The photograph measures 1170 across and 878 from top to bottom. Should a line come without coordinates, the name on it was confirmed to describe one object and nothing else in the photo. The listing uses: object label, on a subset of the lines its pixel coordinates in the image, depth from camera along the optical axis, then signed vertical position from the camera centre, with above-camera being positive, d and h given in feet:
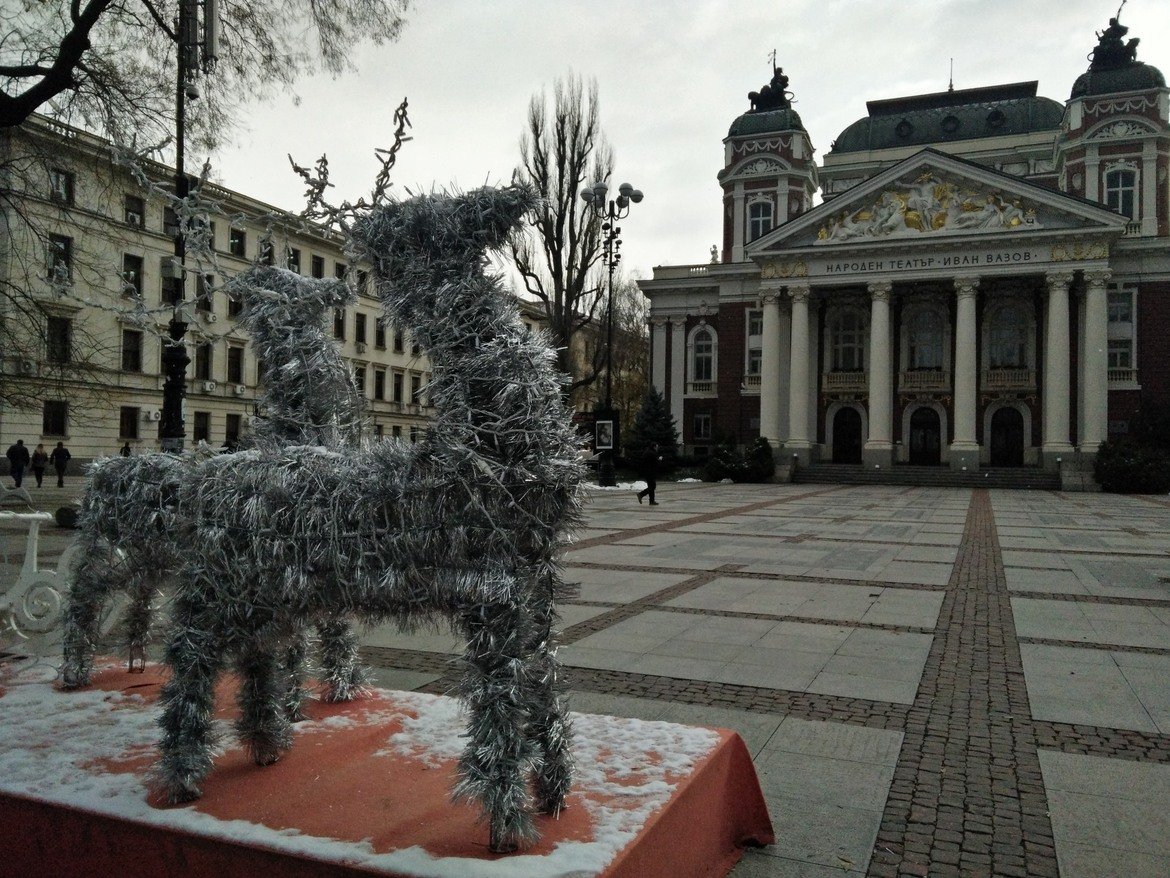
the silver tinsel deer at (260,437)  10.88 +0.20
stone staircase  122.72 -1.79
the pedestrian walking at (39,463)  88.04 -1.66
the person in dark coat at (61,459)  90.62 -1.30
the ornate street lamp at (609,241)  78.33 +21.85
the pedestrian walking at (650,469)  73.50 -0.83
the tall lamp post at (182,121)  29.81 +13.72
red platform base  8.21 -3.73
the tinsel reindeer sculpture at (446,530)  8.32 -0.77
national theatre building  128.06 +27.40
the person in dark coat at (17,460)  83.25 -1.31
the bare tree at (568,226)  92.58 +25.08
